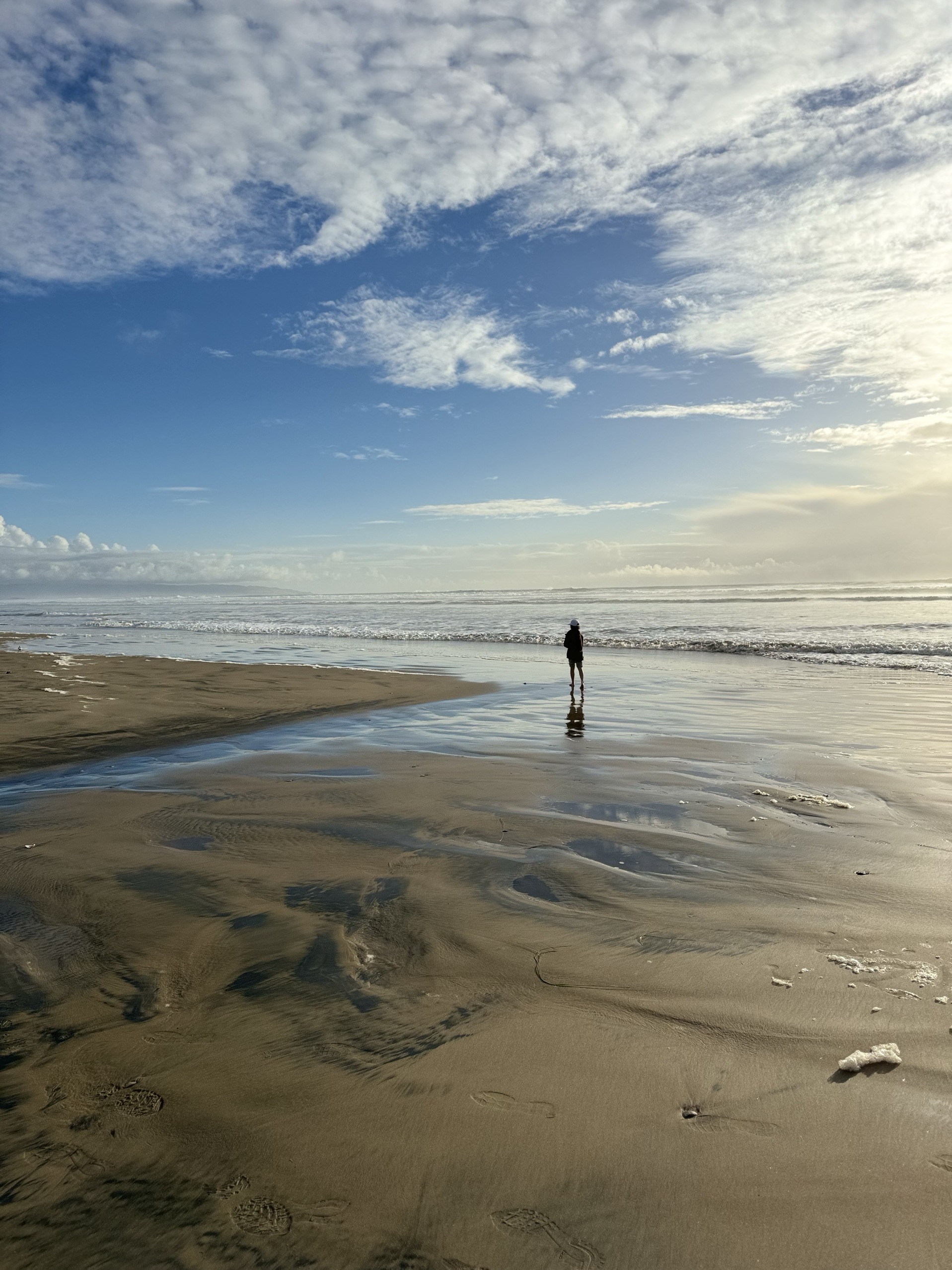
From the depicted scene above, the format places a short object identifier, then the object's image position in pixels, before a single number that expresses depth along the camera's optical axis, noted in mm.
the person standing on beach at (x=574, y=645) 16312
